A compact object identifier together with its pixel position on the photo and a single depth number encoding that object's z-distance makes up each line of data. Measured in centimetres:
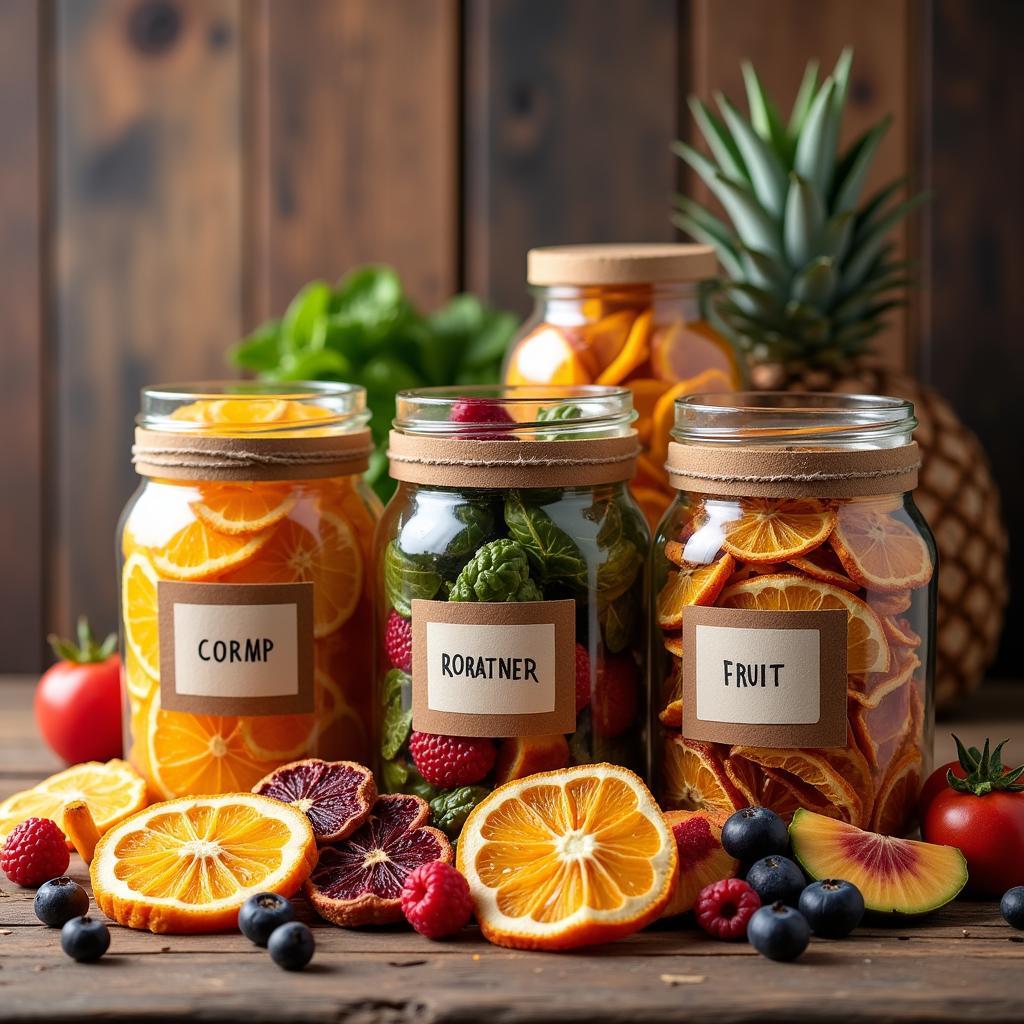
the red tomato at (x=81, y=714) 141
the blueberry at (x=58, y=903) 99
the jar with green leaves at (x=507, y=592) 104
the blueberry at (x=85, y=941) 92
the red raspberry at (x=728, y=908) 96
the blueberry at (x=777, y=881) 96
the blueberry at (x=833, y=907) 94
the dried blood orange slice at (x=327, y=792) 104
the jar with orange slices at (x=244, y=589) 113
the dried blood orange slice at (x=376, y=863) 98
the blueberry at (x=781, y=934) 91
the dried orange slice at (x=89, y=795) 116
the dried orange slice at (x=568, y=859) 93
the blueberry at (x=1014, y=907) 97
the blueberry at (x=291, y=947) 90
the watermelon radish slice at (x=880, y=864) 99
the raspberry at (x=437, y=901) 94
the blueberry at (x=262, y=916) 93
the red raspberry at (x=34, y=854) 107
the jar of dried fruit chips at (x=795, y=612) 102
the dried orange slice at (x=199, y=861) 97
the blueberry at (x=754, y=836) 99
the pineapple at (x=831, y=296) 153
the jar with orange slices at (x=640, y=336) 123
